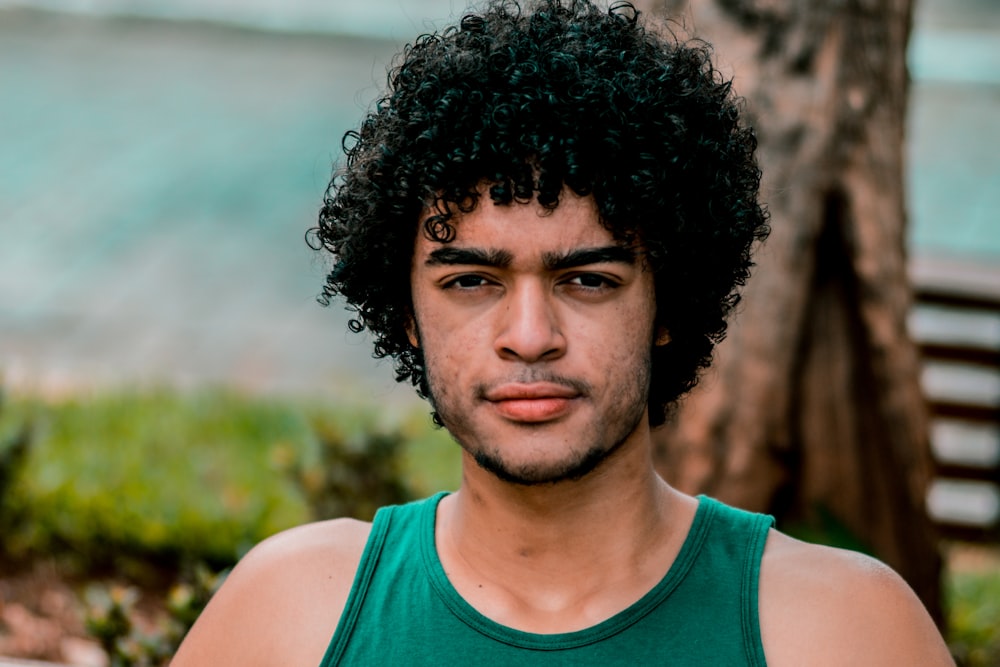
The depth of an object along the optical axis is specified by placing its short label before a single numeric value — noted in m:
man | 4.99
